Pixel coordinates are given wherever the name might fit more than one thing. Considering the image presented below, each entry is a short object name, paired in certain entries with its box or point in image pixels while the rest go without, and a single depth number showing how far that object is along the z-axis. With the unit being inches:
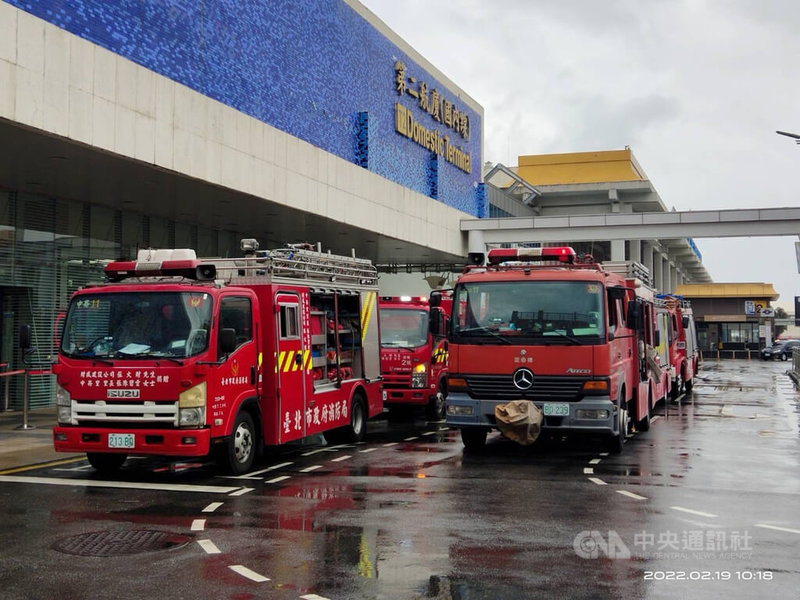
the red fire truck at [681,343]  1028.3
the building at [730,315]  2982.3
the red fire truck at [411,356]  800.3
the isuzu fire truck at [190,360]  449.4
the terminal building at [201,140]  679.7
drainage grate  312.8
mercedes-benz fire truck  534.0
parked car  2716.5
